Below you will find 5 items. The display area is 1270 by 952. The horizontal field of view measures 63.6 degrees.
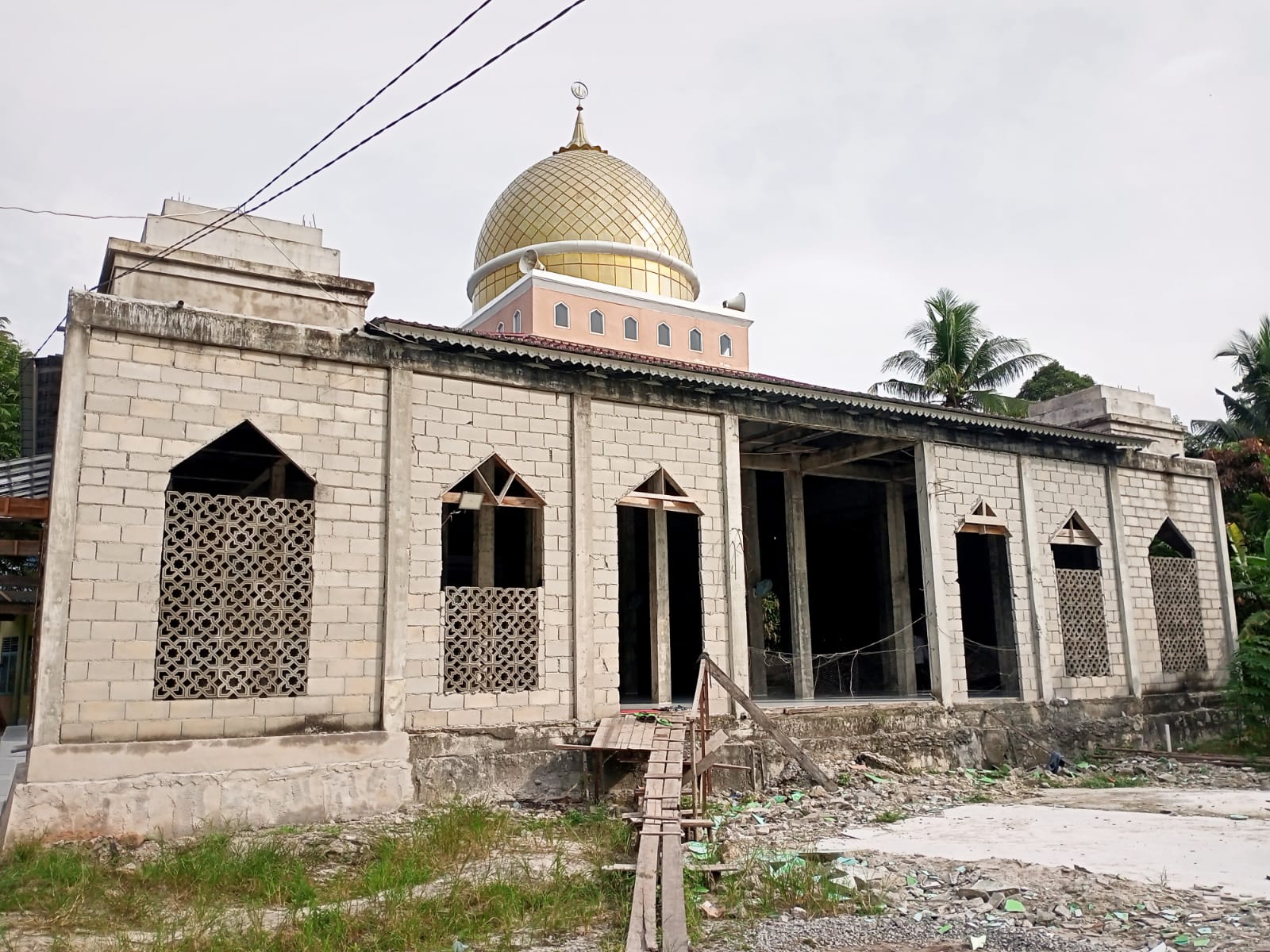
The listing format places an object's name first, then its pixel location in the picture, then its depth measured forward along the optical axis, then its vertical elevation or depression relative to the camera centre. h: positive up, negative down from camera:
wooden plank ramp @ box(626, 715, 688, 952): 5.07 -1.10
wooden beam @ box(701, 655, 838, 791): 10.25 -0.55
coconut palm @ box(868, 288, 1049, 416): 27.42 +8.08
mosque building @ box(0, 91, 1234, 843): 8.23 +1.29
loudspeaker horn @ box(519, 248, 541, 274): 18.94 +7.54
